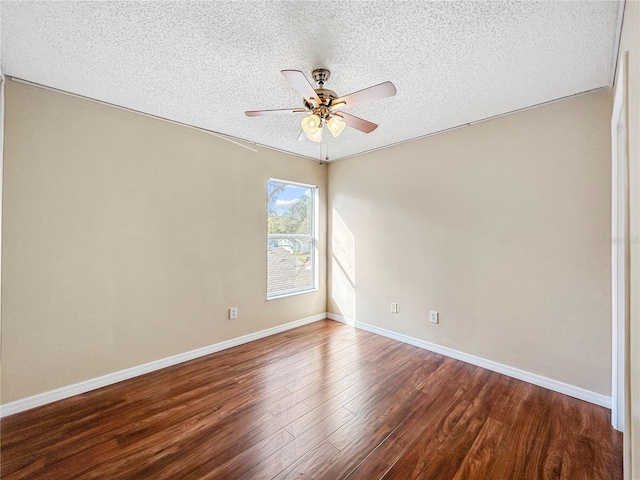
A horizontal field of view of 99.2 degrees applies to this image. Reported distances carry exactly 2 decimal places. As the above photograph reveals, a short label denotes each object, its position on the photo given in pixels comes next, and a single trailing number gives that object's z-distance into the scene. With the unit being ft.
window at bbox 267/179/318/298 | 12.25
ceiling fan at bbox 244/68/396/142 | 5.32
